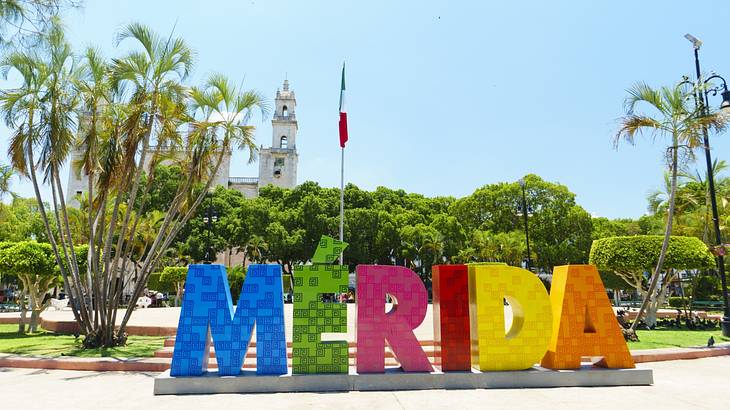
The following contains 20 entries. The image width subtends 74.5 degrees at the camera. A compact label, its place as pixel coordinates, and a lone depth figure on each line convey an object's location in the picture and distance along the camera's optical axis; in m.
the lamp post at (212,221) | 46.97
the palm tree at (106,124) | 12.98
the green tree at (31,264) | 16.66
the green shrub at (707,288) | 37.68
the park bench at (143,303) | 32.47
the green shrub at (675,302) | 33.72
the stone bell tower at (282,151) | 69.50
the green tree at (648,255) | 18.69
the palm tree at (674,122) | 14.80
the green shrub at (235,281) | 35.22
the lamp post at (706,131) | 15.12
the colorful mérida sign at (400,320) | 8.57
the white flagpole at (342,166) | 24.17
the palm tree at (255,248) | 47.31
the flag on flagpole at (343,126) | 23.55
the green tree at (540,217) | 43.72
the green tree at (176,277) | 34.03
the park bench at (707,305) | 30.95
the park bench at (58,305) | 31.78
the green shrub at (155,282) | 40.00
